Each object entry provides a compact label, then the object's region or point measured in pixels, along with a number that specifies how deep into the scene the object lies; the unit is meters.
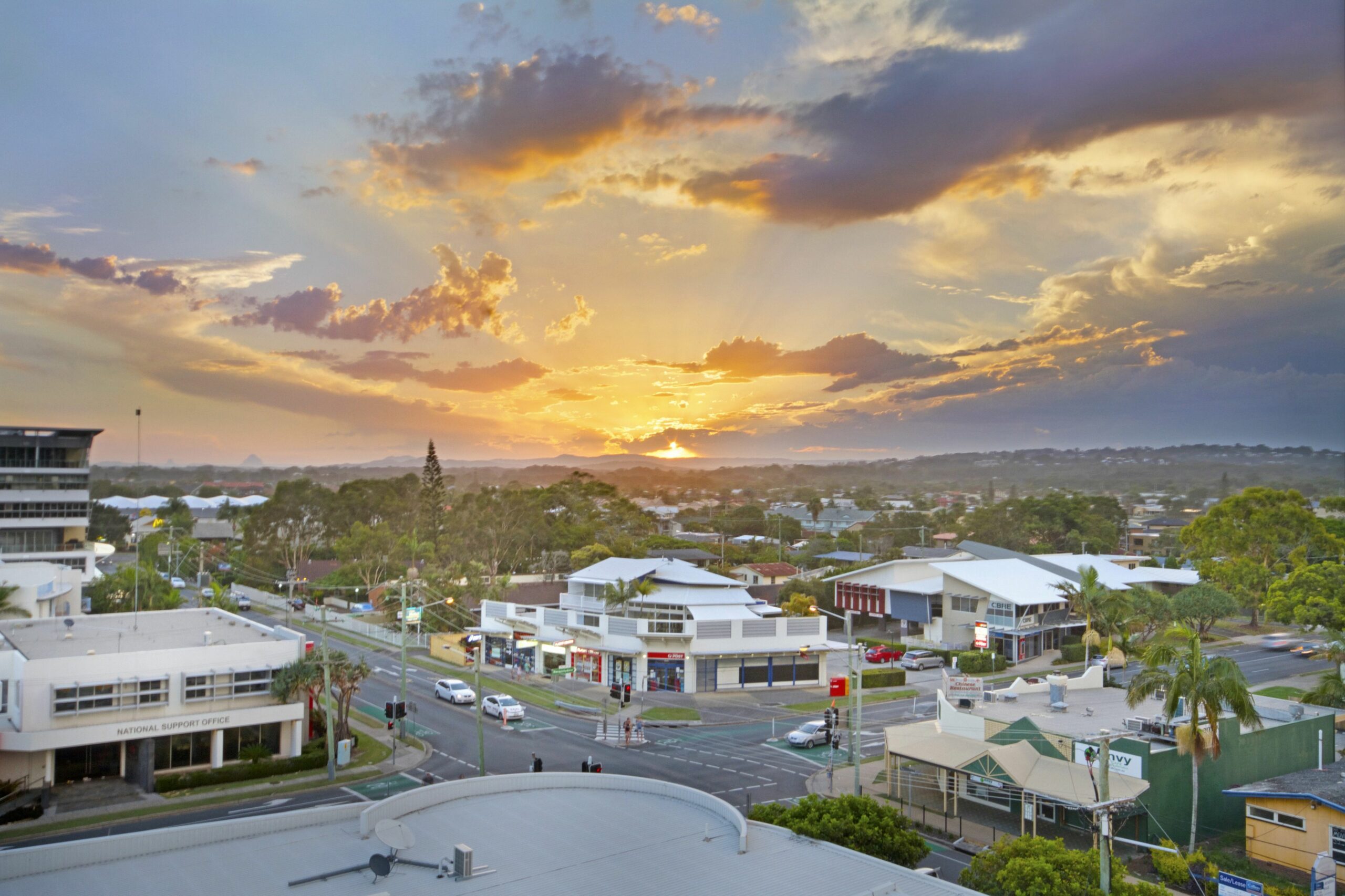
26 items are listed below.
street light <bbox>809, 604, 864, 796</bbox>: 39.24
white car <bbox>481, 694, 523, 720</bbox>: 54.94
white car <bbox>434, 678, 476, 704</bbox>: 60.28
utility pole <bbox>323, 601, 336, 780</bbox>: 42.06
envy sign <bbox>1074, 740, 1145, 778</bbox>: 34.94
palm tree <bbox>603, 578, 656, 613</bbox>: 69.12
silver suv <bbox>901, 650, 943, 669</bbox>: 76.62
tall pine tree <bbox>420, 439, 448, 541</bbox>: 134.12
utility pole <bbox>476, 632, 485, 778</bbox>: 40.69
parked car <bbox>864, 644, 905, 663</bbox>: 77.62
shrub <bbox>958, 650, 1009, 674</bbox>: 74.62
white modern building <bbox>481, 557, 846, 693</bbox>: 65.31
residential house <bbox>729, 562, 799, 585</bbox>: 113.31
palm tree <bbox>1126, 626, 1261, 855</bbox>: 34.50
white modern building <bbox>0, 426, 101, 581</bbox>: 90.88
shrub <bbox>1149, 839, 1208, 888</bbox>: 31.39
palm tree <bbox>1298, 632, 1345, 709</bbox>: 51.06
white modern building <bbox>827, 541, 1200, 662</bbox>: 82.62
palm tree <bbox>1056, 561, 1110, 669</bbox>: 71.38
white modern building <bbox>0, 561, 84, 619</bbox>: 67.06
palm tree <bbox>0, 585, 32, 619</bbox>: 58.94
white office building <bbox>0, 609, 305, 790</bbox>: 39.50
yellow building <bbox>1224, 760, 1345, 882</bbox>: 32.34
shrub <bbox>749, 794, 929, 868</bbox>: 26.53
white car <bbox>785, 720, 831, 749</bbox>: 49.91
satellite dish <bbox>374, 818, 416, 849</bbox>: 22.62
